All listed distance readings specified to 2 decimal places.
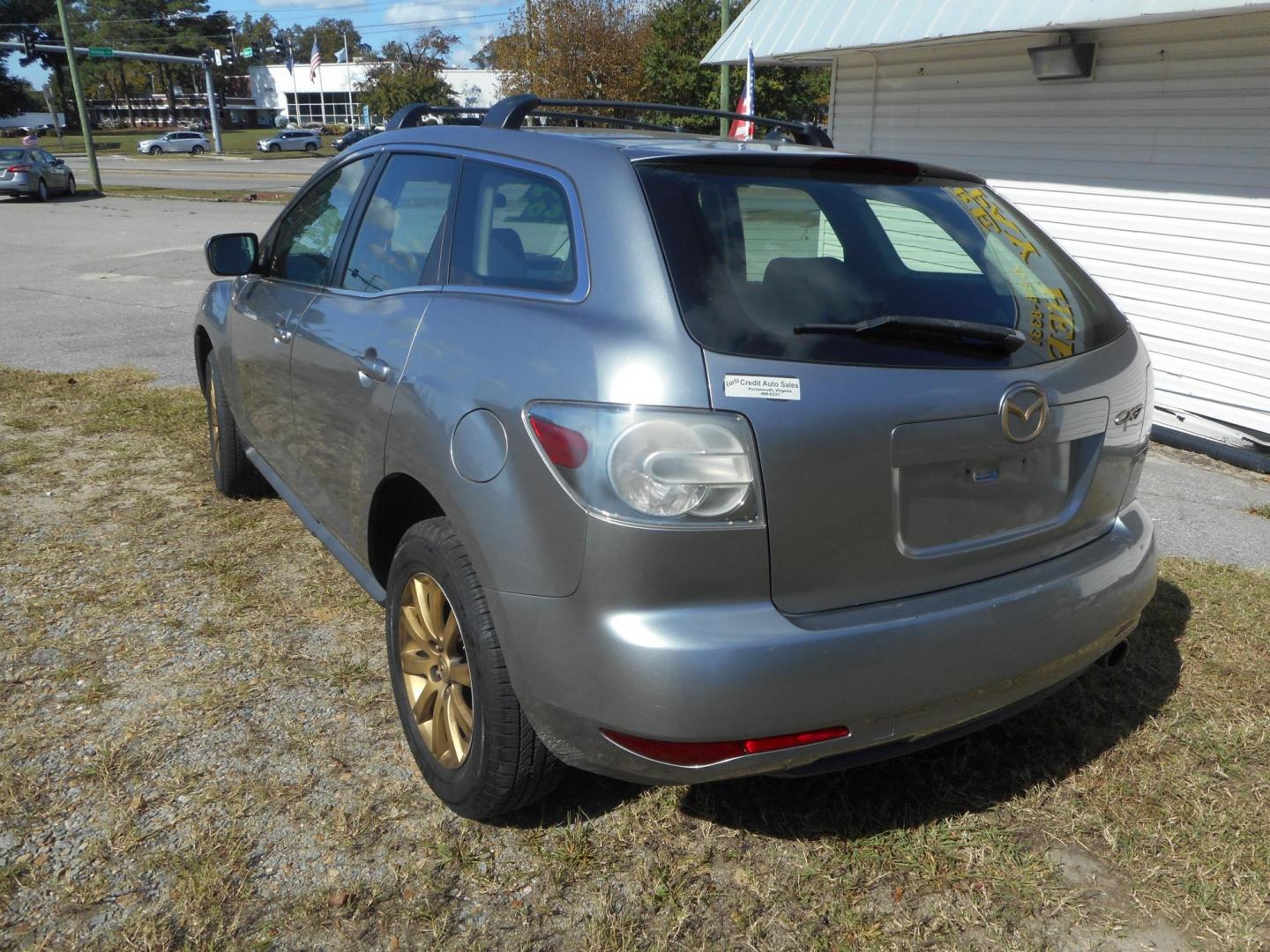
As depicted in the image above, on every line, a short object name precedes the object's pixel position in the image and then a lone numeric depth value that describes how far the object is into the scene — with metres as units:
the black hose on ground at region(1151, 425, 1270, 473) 6.34
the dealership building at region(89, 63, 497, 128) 78.00
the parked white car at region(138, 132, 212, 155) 61.78
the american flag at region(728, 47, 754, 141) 10.69
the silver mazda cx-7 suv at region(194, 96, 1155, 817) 2.11
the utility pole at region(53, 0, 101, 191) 25.50
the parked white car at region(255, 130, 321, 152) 63.28
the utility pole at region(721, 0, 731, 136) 17.88
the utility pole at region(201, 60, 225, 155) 63.82
